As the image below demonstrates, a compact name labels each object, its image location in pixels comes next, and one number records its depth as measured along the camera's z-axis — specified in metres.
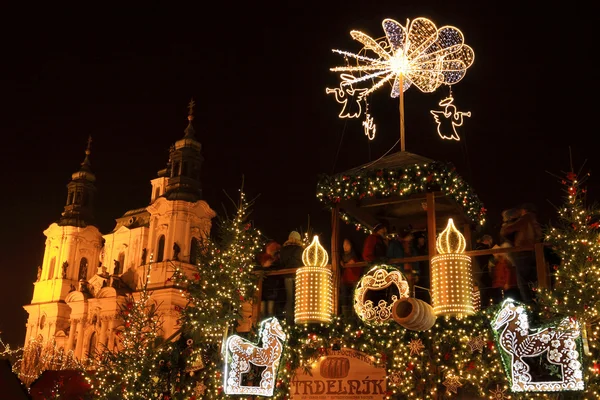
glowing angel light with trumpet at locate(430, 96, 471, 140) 12.91
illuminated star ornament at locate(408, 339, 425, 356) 10.17
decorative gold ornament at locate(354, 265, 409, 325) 10.38
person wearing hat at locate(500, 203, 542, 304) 10.05
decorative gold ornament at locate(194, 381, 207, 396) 11.96
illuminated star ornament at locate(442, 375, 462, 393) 9.79
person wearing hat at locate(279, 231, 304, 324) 11.91
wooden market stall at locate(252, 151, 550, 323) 10.94
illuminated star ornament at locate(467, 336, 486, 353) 9.80
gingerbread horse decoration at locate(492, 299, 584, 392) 8.84
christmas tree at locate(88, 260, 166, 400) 12.93
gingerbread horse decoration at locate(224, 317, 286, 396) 11.11
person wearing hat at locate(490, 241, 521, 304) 10.24
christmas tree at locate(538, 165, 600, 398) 9.09
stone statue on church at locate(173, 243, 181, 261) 51.71
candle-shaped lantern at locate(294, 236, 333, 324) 10.82
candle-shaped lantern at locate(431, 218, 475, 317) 9.73
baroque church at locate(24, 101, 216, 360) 52.47
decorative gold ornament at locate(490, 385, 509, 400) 9.51
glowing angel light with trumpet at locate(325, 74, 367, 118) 13.76
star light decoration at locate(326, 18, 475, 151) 13.04
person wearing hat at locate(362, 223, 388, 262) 11.15
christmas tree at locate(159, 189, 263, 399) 12.16
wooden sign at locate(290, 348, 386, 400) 10.50
